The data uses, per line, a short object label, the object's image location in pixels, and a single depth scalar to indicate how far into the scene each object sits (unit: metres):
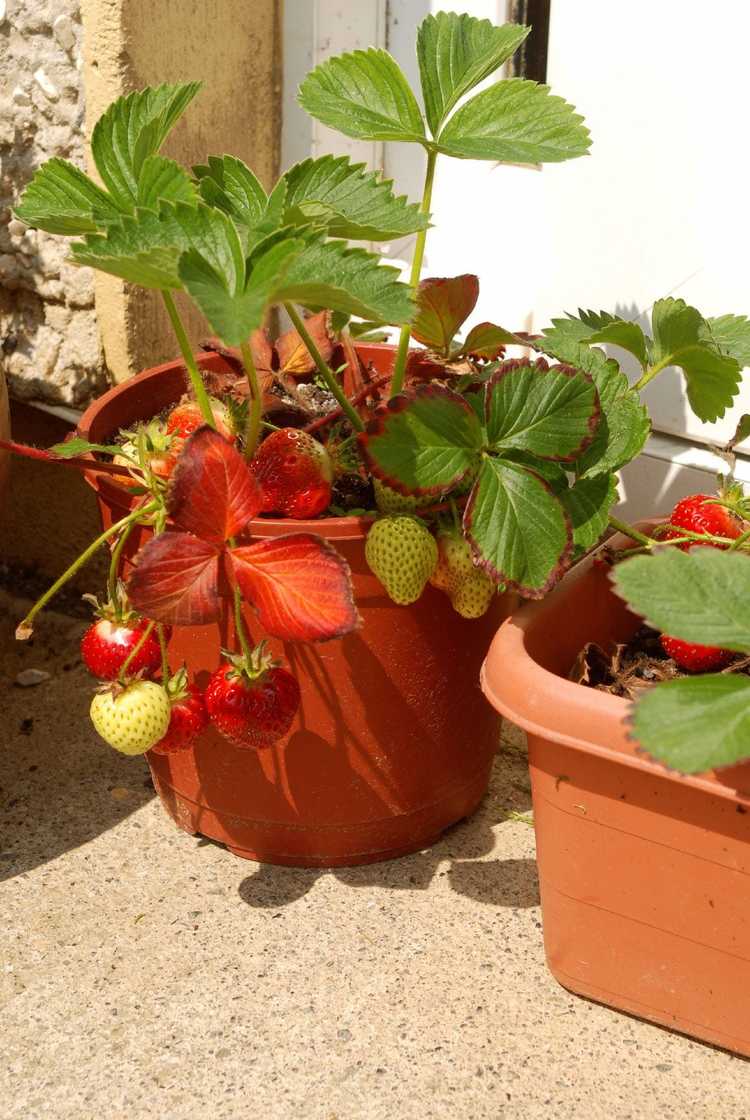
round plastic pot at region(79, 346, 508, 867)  1.43
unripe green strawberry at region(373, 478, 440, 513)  1.33
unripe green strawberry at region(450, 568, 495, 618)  1.35
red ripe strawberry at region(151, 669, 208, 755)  1.35
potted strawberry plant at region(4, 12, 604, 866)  1.19
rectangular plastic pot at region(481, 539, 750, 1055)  1.19
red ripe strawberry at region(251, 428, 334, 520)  1.33
